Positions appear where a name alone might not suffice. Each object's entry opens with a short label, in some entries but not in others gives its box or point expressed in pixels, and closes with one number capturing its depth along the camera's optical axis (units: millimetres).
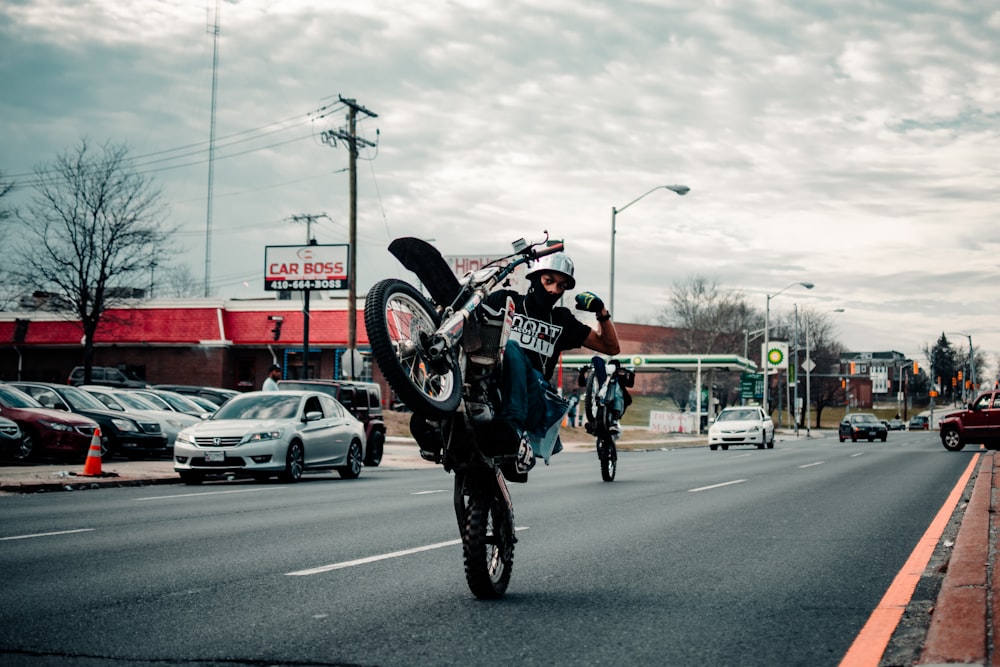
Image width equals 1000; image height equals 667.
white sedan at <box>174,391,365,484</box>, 16984
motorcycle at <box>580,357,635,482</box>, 16250
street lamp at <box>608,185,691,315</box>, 35250
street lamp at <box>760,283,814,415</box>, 61656
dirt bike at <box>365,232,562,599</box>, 5848
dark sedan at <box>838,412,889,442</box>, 54262
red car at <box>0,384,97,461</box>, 19047
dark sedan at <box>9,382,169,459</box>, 21344
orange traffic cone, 17078
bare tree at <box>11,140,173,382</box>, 39969
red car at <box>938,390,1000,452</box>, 32406
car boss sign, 48125
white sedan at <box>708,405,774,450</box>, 37625
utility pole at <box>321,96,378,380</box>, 37188
